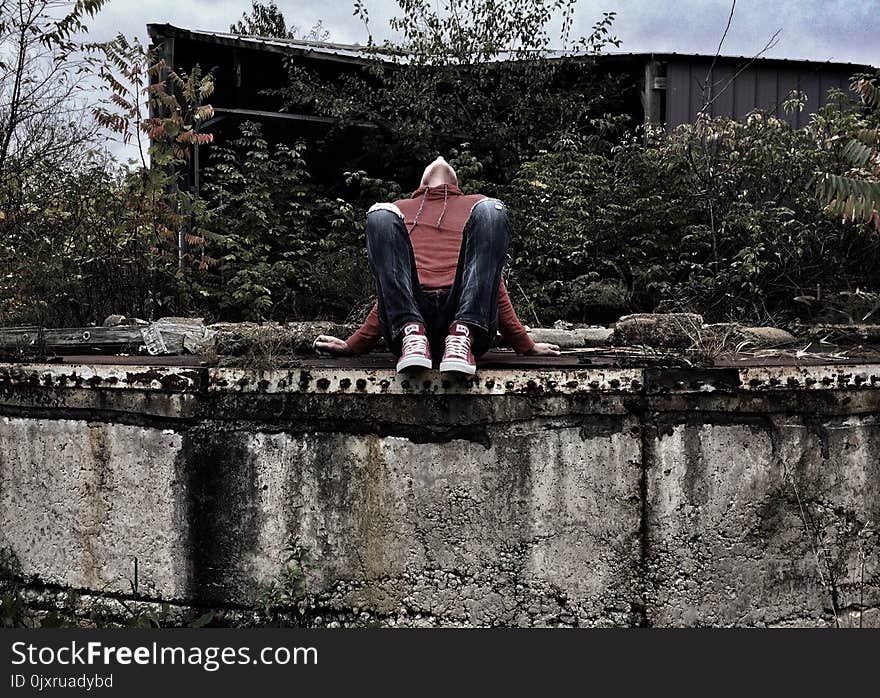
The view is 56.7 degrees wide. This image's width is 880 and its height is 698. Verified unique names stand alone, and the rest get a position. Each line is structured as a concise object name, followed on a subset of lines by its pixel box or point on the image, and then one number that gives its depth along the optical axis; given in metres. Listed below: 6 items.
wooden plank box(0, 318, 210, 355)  4.71
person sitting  3.14
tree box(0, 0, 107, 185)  7.34
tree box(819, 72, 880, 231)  4.45
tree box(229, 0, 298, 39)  22.30
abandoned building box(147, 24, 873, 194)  10.12
